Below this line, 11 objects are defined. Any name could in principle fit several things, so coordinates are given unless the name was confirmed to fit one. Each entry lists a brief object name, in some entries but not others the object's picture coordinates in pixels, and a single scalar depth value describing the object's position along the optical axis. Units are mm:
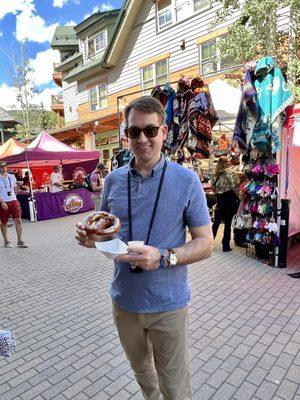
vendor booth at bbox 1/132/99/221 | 10805
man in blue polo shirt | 1645
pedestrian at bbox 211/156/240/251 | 6199
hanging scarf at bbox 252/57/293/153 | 4719
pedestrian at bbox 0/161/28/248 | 7355
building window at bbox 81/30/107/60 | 18016
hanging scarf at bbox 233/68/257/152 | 5004
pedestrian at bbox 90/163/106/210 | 9617
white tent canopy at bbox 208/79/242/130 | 6973
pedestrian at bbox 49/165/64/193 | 11781
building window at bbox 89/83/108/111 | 17688
